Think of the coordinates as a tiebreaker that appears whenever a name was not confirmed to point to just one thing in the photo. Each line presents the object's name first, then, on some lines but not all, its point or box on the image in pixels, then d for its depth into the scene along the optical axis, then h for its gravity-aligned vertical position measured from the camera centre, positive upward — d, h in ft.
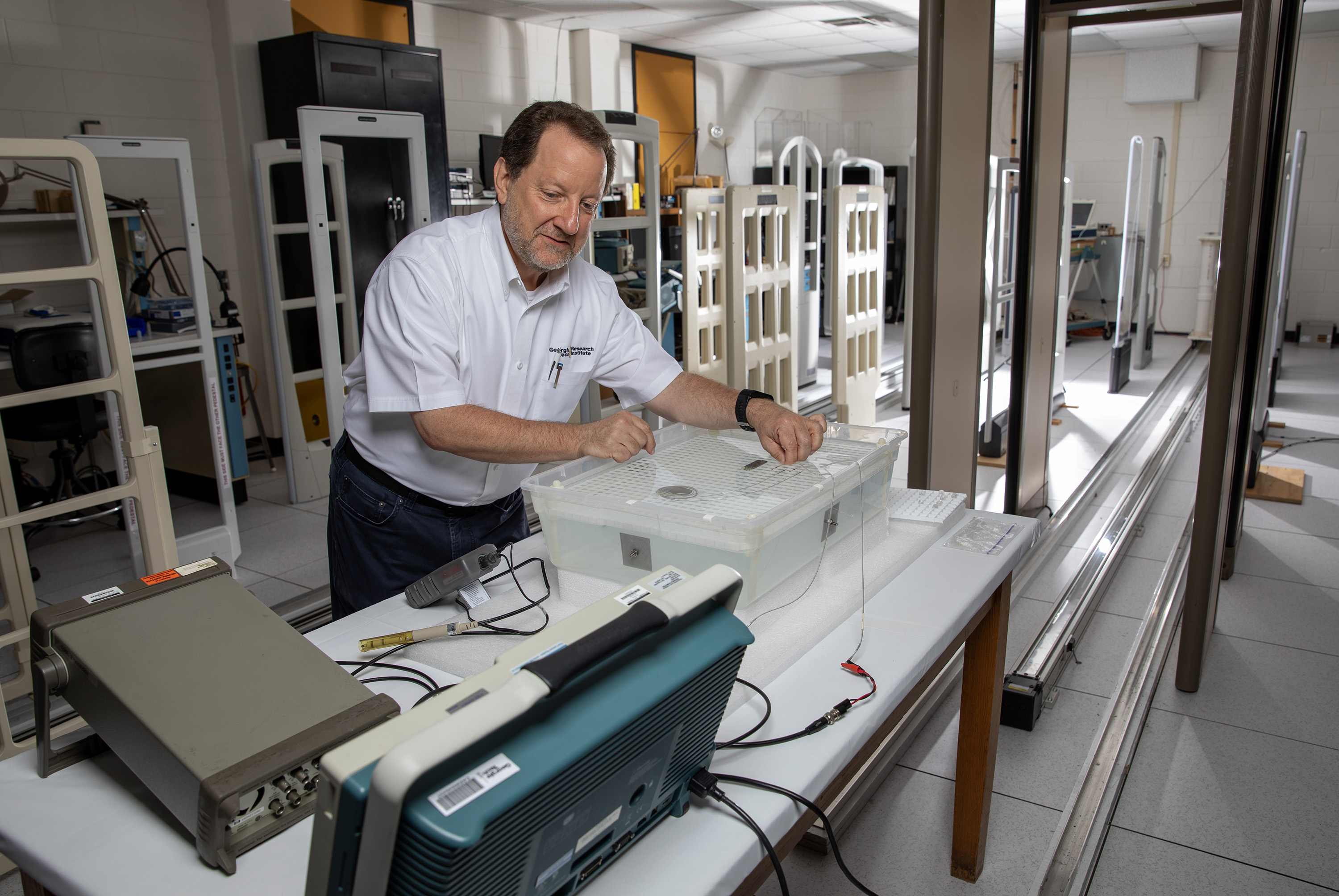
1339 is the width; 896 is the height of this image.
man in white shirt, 5.00 -0.82
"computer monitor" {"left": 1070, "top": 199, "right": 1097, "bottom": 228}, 28.40 +0.44
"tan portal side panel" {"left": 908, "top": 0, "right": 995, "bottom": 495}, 8.70 +0.02
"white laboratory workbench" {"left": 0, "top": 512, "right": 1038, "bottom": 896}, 2.77 -1.81
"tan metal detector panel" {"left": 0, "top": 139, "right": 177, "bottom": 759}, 6.91 -1.15
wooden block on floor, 13.03 -3.66
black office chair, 10.03 -1.90
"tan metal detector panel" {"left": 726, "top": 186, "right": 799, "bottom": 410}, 14.02 -0.89
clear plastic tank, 4.03 -1.21
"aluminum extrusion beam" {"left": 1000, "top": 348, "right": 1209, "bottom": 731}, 7.47 -3.68
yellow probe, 4.07 -1.71
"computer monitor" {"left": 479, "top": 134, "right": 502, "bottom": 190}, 19.60 +1.80
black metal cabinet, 14.89 +2.35
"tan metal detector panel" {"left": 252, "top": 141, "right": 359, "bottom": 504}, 13.66 -1.04
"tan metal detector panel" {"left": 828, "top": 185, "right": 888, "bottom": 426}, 15.24 -1.02
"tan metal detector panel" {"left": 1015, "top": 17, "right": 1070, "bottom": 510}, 10.78 -0.46
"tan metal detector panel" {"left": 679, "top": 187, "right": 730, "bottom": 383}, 13.51 -0.69
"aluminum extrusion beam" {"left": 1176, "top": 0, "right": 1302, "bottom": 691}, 7.05 -0.43
